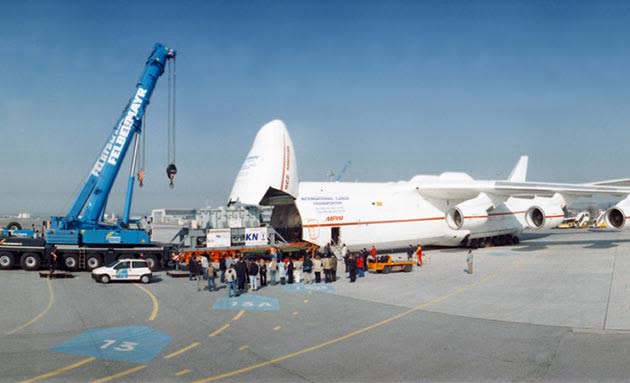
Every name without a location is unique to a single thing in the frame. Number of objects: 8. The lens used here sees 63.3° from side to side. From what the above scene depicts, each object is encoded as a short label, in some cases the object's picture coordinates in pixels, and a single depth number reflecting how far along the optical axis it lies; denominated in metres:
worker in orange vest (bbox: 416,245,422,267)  22.01
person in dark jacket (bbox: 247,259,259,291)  15.96
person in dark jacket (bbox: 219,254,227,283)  17.98
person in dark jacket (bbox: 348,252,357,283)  17.47
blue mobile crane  19.77
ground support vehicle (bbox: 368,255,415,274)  19.94
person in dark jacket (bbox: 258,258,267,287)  17.39
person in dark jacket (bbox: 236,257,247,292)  15.12
